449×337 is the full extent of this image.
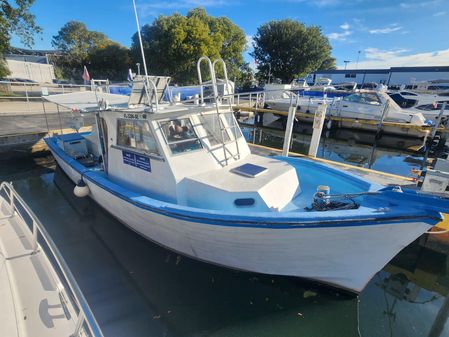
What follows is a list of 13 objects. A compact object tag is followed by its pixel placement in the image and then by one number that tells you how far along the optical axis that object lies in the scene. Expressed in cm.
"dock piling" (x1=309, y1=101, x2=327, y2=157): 850
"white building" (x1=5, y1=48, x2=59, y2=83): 3494
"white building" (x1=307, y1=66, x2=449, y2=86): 4088
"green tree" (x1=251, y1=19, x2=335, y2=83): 3841
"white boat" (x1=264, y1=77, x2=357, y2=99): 2123
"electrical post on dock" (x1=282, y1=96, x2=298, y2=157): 752
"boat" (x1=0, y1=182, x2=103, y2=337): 188
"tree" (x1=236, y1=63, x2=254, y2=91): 3798
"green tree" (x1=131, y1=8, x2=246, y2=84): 2617
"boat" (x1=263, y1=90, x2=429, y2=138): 1452
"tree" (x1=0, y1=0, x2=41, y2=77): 1542
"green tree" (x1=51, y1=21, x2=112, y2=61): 5753
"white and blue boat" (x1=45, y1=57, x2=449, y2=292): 330
